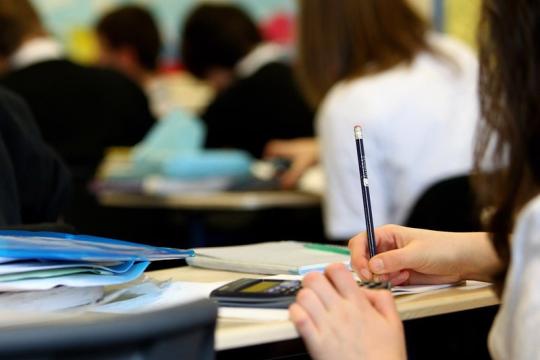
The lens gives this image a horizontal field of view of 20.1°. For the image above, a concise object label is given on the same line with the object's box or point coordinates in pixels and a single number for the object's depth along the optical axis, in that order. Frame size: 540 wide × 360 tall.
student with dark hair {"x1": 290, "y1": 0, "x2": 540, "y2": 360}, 1.23
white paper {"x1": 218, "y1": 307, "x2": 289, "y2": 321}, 1.45
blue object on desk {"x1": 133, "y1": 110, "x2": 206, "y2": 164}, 3.38
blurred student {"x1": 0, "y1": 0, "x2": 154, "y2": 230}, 3.56
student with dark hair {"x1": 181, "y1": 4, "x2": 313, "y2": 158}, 3.89
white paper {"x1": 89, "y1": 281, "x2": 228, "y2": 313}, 1.56
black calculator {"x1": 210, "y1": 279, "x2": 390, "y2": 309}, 1.51
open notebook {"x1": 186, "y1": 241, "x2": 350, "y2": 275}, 1.72
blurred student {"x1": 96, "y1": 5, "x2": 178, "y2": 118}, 4.91
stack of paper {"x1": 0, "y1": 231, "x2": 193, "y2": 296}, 1.53
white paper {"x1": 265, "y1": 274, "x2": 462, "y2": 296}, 1.63
